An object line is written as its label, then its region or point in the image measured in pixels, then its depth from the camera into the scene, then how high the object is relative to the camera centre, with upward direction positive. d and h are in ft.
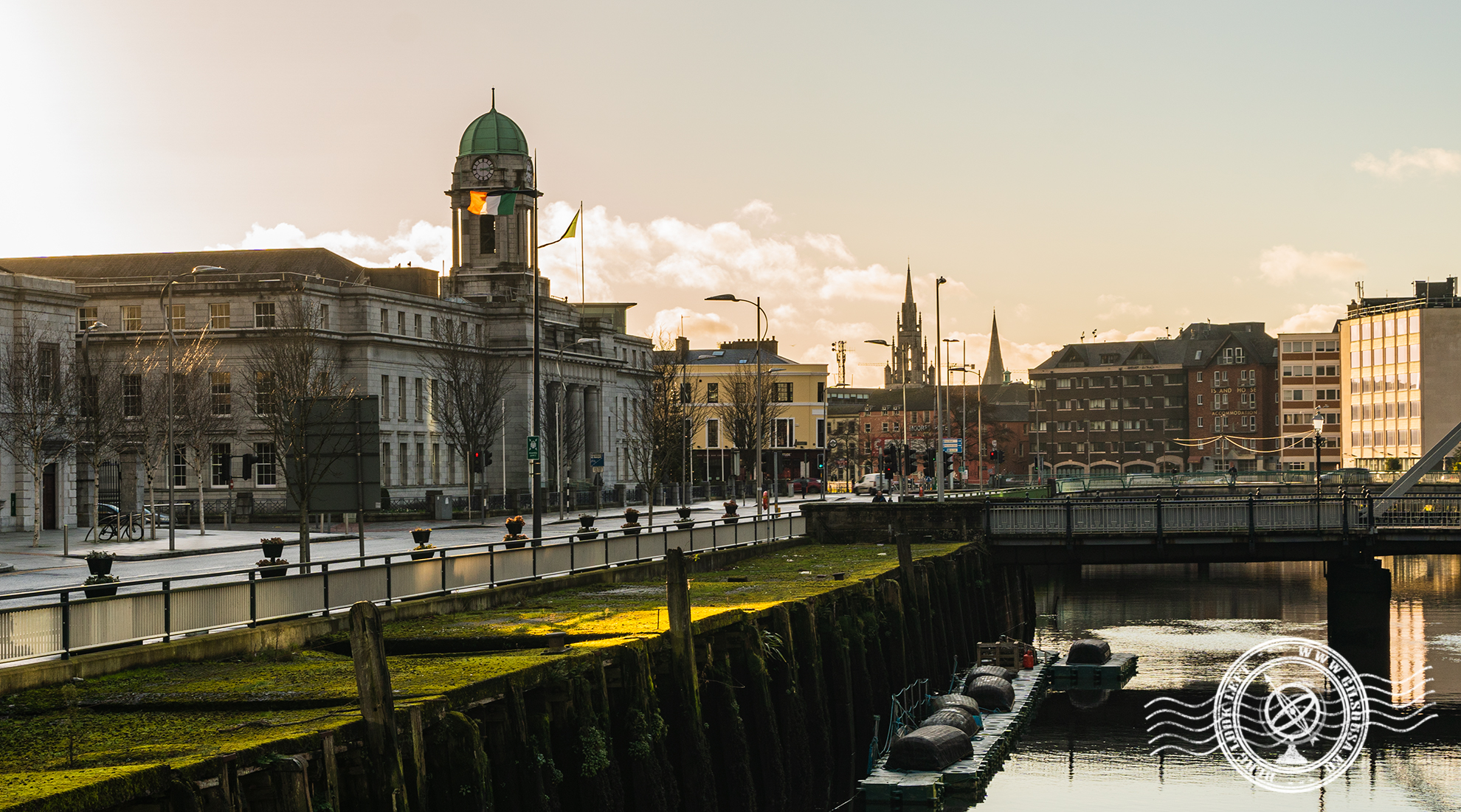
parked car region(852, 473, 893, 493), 379.47 -17.55
